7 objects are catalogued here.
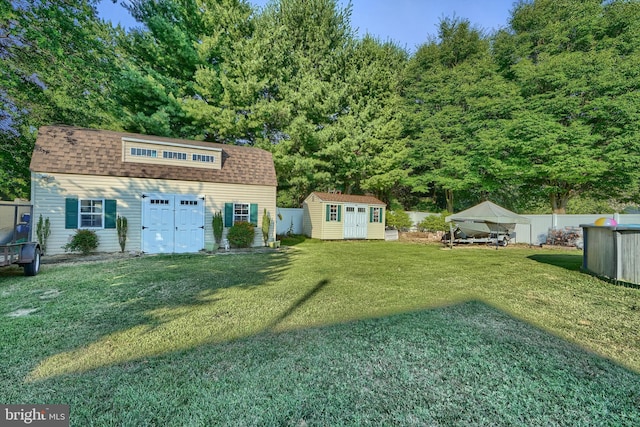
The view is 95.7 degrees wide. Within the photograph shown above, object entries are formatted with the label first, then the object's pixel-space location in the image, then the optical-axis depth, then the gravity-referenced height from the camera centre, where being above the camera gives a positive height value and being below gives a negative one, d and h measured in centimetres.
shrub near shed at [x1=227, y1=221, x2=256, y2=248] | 1189 -68
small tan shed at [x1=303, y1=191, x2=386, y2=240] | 1653 +5
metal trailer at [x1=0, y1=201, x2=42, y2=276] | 589 -43
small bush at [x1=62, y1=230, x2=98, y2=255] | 955 -78
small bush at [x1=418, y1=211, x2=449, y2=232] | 1811 -42
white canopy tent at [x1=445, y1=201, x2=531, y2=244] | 1273 -10
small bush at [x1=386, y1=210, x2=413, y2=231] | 1920 -17
